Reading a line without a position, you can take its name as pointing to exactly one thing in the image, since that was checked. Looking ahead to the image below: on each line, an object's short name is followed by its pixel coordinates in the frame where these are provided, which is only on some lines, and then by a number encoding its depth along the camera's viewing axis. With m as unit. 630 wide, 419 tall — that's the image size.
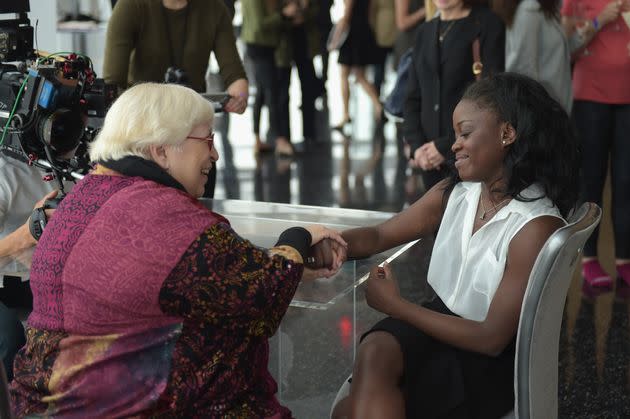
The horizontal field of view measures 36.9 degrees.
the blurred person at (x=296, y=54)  7.15
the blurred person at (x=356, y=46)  7.91
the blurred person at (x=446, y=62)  3.36
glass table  2.28
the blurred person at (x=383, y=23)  7.99
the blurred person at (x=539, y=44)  3.59
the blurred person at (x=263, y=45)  6.85
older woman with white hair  1.61
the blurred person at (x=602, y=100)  3.87
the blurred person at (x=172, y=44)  3.51
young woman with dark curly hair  1.85
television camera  2.37
